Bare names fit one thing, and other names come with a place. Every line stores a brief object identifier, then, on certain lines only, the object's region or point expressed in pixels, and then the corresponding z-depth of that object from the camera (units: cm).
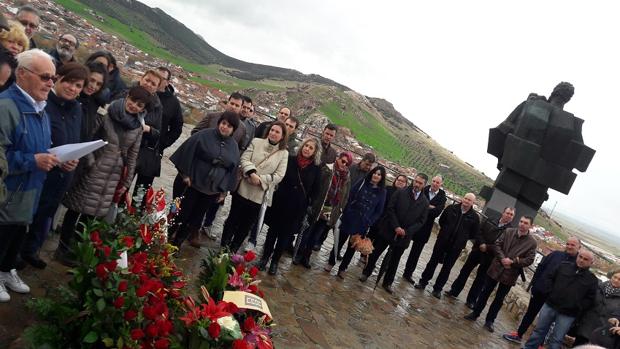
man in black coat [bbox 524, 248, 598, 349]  581
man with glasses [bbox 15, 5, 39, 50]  482
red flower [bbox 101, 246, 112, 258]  265
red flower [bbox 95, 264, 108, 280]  246
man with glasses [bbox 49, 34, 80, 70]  490
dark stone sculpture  938
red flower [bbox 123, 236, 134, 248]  282
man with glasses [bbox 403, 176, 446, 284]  755
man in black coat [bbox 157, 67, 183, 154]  526
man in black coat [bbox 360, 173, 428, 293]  674
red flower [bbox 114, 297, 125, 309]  233
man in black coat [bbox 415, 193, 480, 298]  745
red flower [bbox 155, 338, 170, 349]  222
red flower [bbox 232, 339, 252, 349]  225
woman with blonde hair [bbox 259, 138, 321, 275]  550
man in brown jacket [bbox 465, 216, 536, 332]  678
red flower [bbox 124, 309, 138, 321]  233
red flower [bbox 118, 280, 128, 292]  240
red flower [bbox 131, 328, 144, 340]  222
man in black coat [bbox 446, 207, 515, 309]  732
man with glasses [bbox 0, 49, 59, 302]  279
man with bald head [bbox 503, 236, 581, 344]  624
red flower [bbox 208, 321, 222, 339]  226
